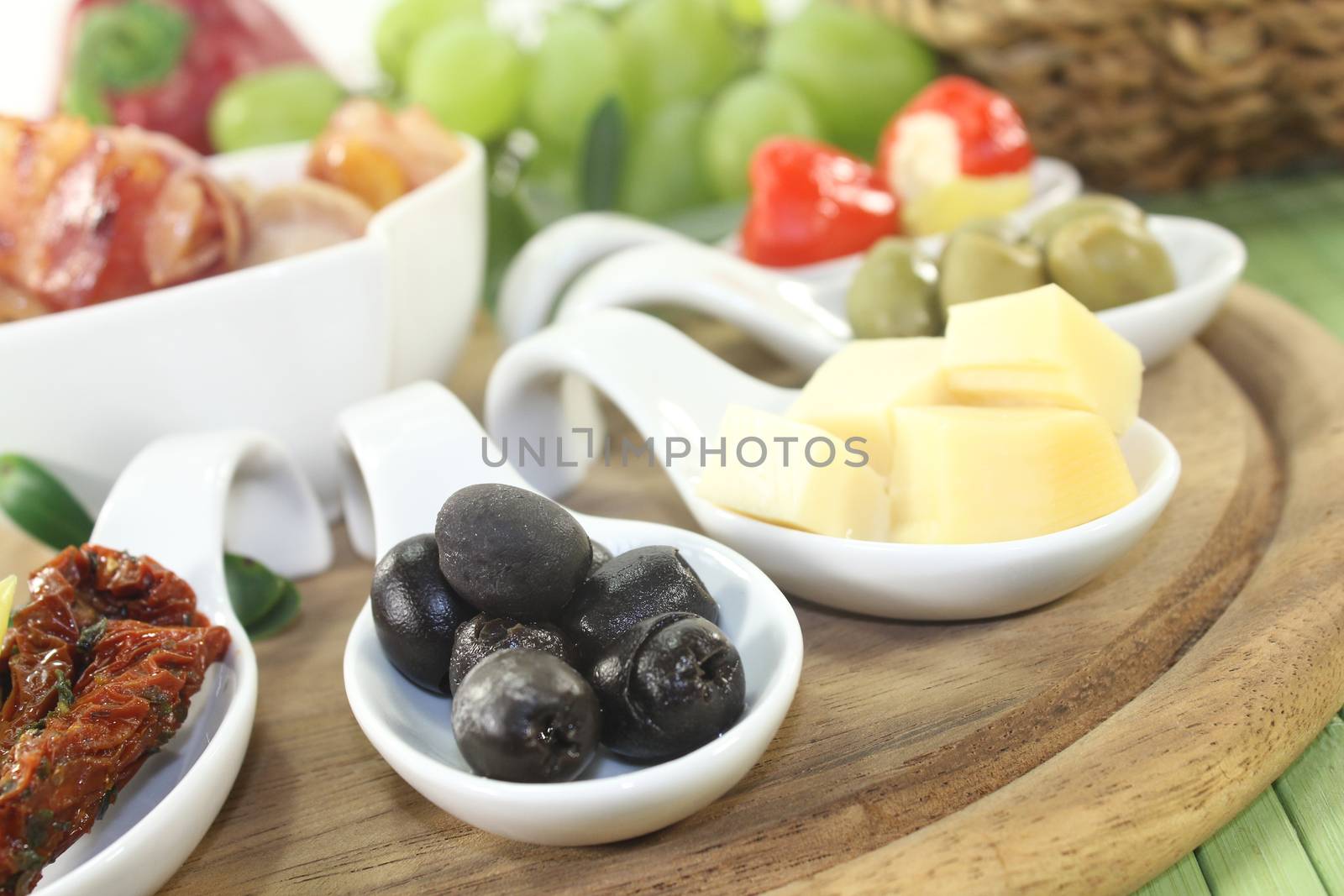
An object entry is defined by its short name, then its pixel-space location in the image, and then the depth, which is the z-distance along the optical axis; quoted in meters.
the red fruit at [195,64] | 0.48
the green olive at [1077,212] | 0.34
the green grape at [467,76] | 0.42
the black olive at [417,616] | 0.27
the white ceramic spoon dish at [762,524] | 0.27
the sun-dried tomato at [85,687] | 0.24
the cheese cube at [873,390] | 0.29
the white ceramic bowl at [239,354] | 0.31
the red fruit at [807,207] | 0.39
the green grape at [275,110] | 0.43
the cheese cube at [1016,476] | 0.27
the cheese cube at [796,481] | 0.28
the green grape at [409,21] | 0.46
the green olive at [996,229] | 0.34
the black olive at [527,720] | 0.24
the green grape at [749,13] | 0.47
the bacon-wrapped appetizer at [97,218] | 0.31
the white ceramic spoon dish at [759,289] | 0.36
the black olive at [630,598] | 0.26
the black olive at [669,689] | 0.25
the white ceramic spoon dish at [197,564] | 0.25
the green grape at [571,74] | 0.42
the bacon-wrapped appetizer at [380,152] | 0.35
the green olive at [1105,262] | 0.33
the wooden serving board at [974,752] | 0.24
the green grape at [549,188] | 0.43
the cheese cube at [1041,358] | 0.28
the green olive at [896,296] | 0.34
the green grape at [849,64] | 0.45
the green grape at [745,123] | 0.43
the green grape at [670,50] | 0.45
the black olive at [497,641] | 0.26
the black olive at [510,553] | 0.26
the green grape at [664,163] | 0.45
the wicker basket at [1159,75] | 0.41
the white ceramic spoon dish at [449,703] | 0.24
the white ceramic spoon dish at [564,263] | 0.38
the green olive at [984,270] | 0.33
